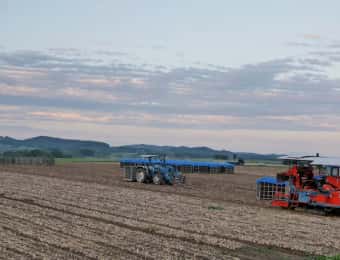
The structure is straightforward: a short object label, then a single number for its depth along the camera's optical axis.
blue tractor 38.94
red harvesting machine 24.59
